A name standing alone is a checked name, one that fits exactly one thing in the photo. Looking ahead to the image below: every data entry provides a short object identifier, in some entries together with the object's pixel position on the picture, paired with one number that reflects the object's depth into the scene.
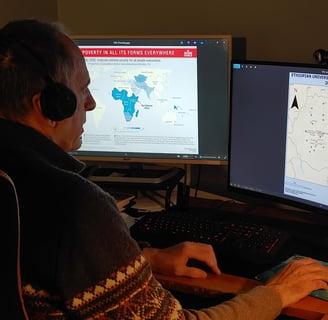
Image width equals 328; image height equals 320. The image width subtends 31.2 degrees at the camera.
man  0.94
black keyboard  1.49
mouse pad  1.31
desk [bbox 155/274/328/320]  1.26
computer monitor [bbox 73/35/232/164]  1.90
